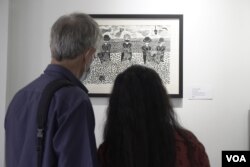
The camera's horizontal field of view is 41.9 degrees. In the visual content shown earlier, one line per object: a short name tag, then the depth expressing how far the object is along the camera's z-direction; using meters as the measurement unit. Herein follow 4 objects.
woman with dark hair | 1.16
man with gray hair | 0.99
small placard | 2.44
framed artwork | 2.44
